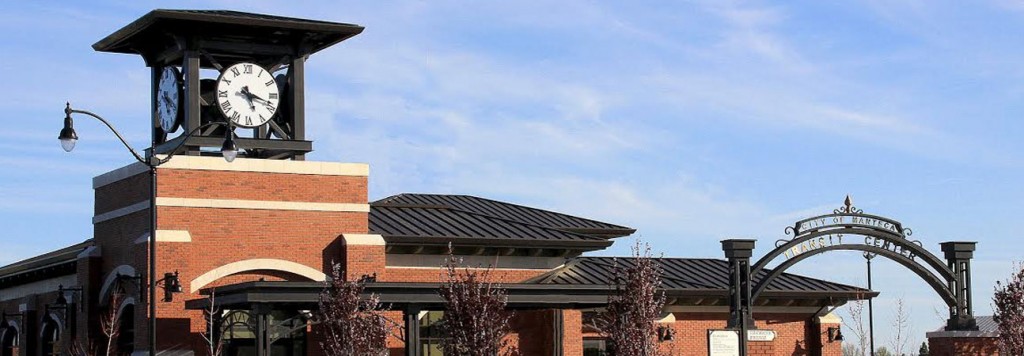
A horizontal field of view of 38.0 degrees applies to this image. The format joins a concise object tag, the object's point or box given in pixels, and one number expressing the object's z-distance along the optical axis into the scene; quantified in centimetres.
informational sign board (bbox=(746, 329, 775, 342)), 3459
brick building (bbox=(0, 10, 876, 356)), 3425
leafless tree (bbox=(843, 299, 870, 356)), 4756
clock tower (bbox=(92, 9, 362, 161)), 3569
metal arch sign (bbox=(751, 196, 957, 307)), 3653
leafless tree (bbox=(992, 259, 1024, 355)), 3494
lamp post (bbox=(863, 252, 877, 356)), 5989
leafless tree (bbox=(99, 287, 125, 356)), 3538
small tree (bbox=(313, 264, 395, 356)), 3100
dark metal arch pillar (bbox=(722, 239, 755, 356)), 3600
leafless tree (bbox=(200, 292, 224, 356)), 3184
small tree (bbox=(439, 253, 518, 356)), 2809
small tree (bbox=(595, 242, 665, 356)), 3038
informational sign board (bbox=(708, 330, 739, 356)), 3450
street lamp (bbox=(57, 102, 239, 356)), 2614
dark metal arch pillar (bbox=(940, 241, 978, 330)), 3772
